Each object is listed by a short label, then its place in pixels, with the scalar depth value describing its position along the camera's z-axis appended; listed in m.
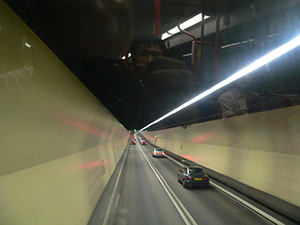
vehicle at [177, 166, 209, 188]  11.51
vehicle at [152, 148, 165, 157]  28.25
